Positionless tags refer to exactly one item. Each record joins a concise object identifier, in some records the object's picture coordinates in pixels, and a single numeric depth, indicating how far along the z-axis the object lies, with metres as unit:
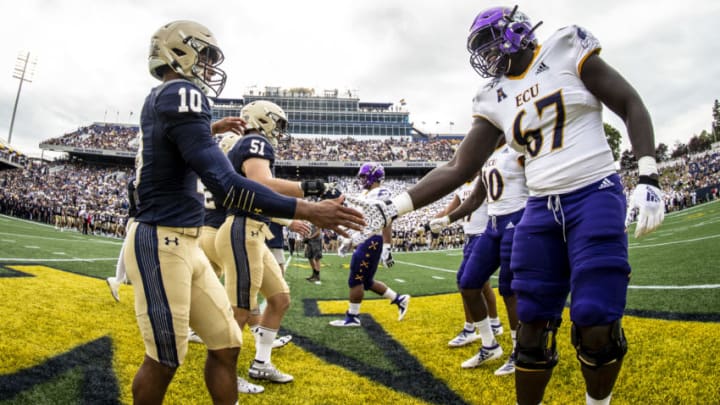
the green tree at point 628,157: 53.99
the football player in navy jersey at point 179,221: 2.11
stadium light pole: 54.47
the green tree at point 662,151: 72.75
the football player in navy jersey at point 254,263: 3.42
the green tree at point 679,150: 71.44
